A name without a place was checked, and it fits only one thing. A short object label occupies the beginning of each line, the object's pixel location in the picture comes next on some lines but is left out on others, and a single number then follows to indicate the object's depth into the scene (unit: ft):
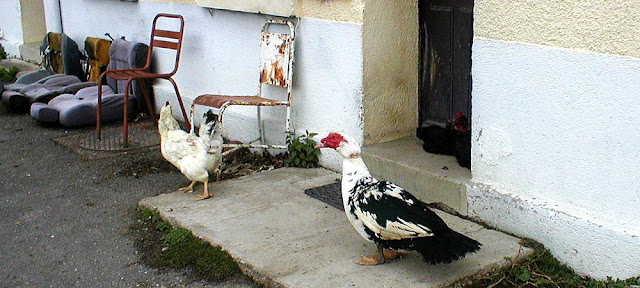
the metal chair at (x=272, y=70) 19.34
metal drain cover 23.02
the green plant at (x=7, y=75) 34.06
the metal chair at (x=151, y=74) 22.93
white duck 12.07
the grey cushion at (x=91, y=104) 25.44
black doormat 16.80
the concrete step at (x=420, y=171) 15.46
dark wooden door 17.90
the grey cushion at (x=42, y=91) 27.73
